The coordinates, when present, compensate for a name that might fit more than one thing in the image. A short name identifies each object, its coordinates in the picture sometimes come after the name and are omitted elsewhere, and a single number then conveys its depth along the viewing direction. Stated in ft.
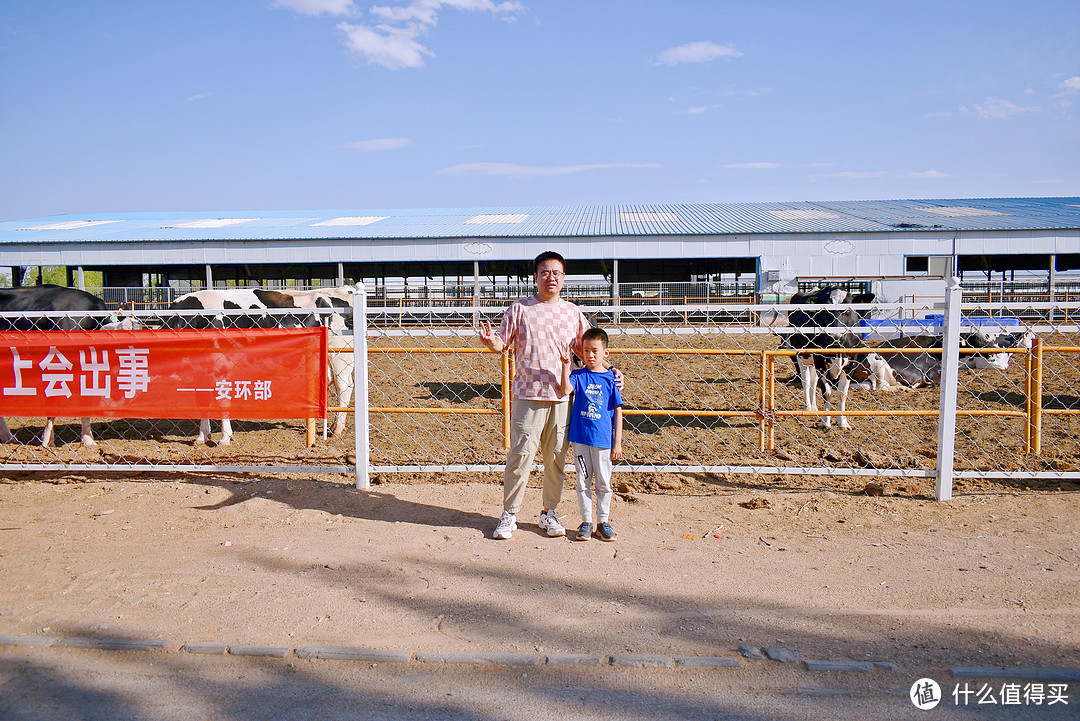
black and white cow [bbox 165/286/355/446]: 25.26
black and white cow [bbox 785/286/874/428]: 23.99
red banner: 15.87
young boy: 12.37
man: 12.31
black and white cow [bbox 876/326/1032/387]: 26.37
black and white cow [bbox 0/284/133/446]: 21.83
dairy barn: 79.51
